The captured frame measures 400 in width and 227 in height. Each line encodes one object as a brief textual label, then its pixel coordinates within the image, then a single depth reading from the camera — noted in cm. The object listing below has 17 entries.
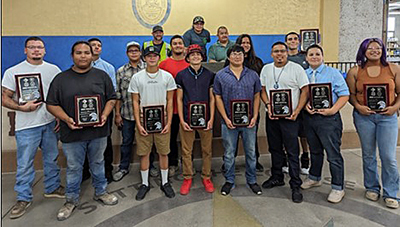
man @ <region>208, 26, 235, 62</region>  470
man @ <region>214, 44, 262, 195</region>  308
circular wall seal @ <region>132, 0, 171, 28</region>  870
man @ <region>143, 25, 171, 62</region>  432
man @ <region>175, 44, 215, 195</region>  313
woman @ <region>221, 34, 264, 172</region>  344
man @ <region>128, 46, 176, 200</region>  307
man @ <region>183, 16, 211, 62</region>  486
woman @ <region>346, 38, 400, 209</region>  279
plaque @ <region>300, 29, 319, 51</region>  386
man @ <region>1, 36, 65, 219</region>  279
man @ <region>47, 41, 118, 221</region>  268
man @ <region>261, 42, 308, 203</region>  304
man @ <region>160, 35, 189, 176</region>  341
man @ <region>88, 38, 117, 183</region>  340
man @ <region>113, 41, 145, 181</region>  352
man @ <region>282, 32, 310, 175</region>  357
